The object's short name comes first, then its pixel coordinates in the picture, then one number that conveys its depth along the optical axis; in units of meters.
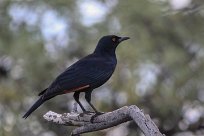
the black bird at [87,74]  10.87
